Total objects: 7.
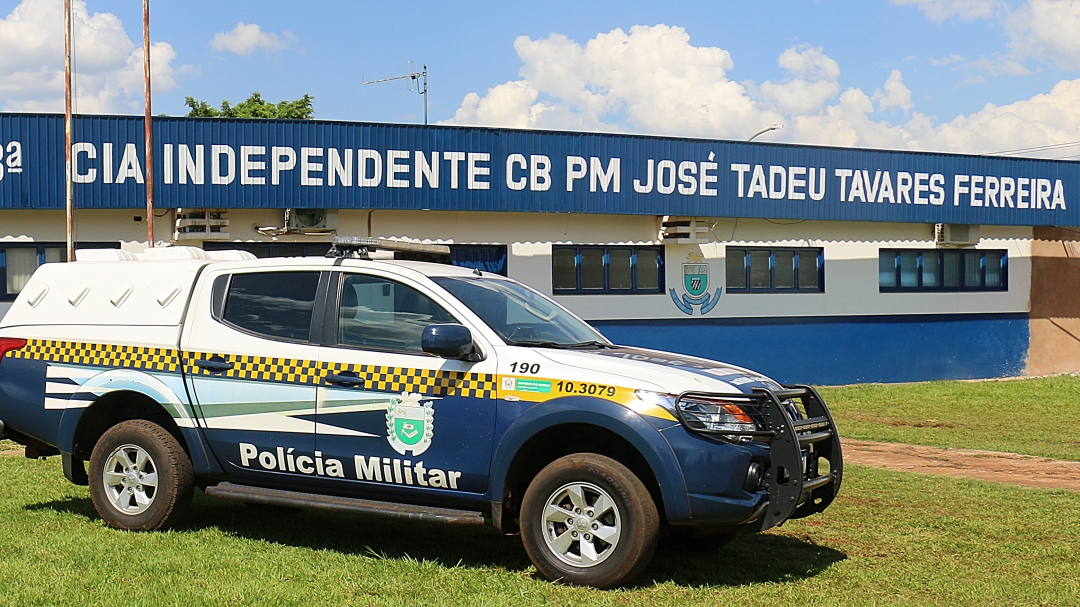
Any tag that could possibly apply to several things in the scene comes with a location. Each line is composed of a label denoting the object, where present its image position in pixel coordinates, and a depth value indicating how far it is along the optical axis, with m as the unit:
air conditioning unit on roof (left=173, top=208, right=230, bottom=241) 17.75
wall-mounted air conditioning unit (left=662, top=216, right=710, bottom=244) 20.58
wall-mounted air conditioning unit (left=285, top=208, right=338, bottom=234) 18.09
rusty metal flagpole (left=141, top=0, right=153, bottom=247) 17.00
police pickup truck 6.07
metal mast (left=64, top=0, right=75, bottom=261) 16.72
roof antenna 39.59
